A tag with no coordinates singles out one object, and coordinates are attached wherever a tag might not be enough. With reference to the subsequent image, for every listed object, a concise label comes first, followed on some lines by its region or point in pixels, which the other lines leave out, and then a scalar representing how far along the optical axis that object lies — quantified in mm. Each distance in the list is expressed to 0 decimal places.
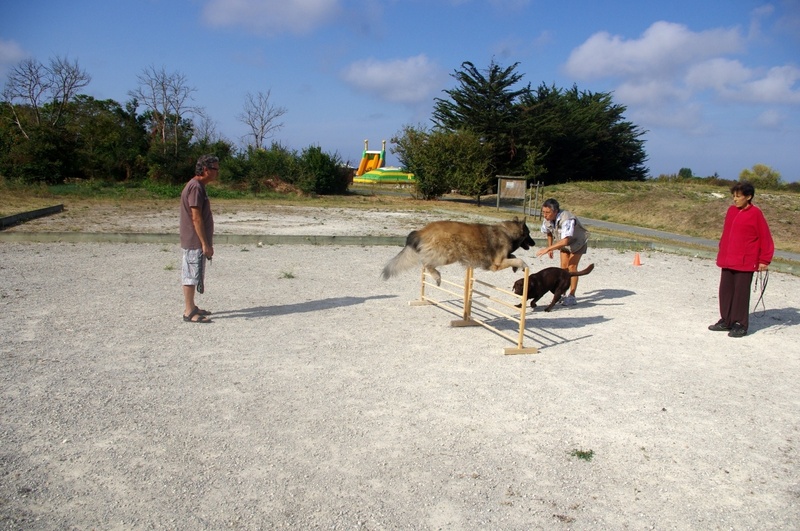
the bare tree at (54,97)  38719
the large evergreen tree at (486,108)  39375
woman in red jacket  8102
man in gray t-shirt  7348
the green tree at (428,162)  35344
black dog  8938
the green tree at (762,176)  37250
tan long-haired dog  7035
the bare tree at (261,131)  52562
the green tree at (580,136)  40594
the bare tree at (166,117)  44031
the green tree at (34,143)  30969
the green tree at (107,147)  35500
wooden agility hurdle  7016
